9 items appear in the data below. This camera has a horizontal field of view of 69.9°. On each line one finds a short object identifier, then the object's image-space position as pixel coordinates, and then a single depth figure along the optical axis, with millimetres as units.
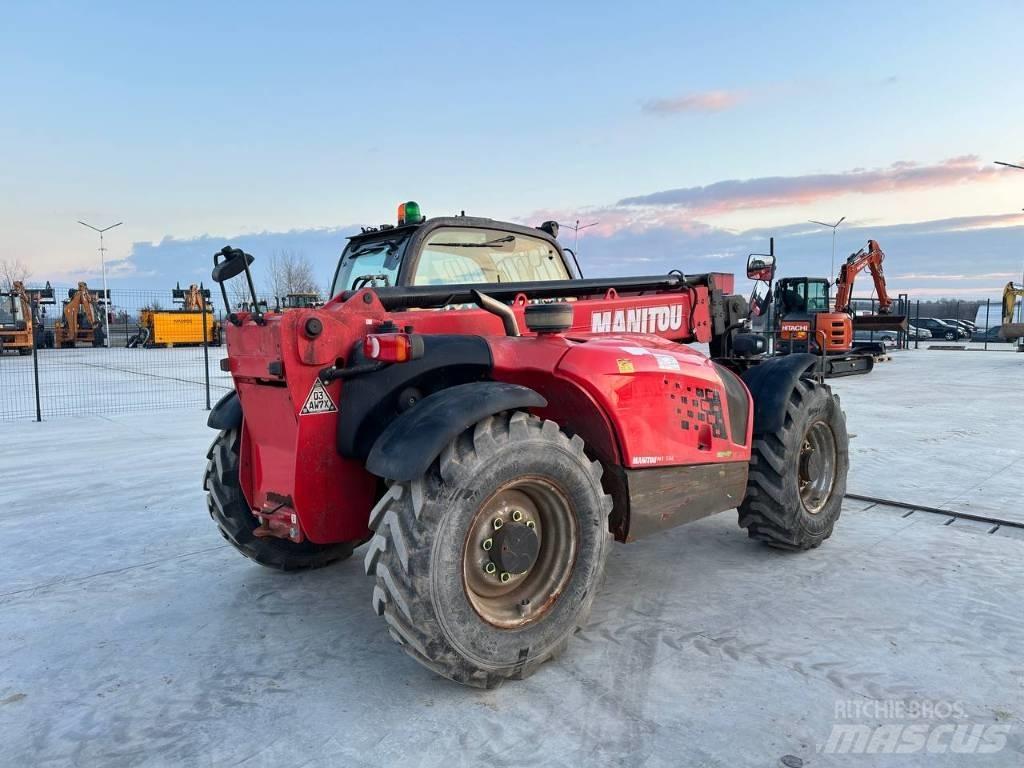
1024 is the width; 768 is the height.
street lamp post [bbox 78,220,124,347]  33719
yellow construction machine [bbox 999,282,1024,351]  28122
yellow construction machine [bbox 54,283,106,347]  35250
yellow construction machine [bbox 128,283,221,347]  33656
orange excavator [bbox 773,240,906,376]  19562
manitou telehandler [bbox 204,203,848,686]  2936
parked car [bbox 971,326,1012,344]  34406
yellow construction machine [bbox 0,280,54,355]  30906
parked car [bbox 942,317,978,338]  39369
